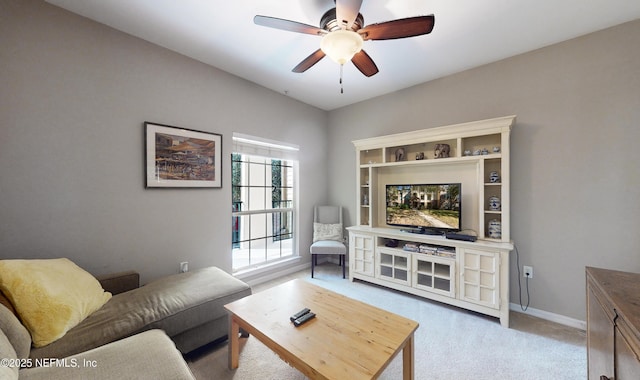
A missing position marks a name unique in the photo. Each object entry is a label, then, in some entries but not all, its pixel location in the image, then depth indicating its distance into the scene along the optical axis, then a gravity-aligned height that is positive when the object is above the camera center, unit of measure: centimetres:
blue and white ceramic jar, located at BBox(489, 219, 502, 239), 250 -41
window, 318 -17
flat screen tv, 271 -20
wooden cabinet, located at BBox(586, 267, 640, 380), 82 -54
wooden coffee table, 116 -85
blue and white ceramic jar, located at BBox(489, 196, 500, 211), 255 -13
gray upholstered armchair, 343 -67
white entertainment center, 235 -39
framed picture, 232 +36
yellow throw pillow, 129 -64
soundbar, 245 -48
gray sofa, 117 -84
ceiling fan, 147 +108
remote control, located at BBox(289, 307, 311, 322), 152 -82
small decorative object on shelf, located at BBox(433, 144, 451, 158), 284 +49
